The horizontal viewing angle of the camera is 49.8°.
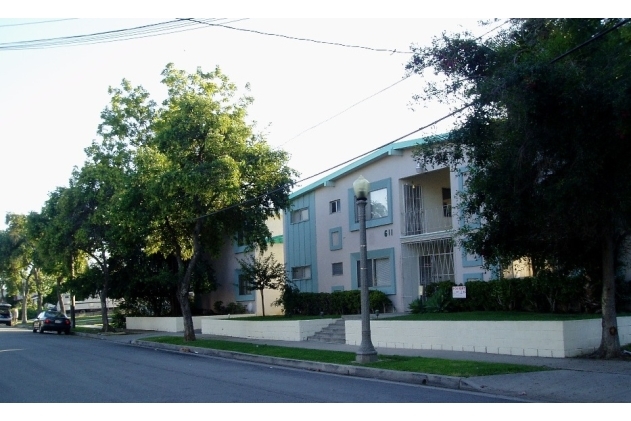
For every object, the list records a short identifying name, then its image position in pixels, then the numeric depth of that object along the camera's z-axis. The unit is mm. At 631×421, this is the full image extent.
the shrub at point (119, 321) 41969
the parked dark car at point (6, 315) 62594
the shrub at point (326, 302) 28219
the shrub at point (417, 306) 25594
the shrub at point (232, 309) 38188
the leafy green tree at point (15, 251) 56188
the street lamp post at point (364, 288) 16609
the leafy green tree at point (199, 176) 24547
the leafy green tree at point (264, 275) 32031
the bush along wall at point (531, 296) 20734
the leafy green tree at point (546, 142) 12570
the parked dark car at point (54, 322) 39781
